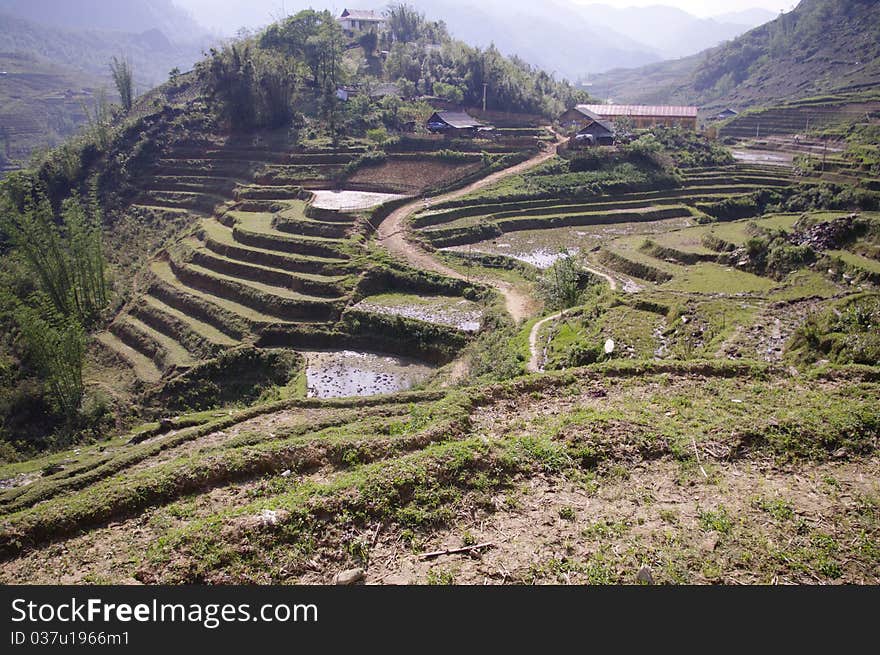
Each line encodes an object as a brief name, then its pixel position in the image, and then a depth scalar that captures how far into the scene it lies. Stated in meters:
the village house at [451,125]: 53.41
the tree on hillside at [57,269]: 30.62
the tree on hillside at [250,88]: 52.50
